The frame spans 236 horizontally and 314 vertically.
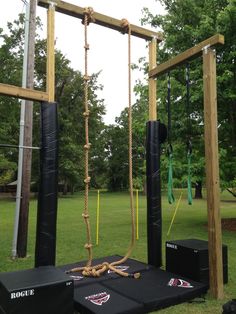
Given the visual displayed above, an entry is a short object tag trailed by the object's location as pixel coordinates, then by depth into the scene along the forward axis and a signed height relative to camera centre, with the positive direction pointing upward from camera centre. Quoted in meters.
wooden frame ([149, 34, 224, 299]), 3.82 +0.28
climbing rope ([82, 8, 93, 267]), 4.10 +1.33
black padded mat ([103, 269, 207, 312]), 3.40 -1.34
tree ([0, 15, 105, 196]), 17.27 +6.47
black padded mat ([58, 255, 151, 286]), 3.94 -1.30
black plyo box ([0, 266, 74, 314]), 2.71 -1.07
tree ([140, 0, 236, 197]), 7.89 +3.32
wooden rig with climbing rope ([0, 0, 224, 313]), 3.60 +0.18
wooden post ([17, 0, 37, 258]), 5.95 +0.38
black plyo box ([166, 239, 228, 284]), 3.99 -1.08
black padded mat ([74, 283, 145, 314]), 3.15 -1.35
